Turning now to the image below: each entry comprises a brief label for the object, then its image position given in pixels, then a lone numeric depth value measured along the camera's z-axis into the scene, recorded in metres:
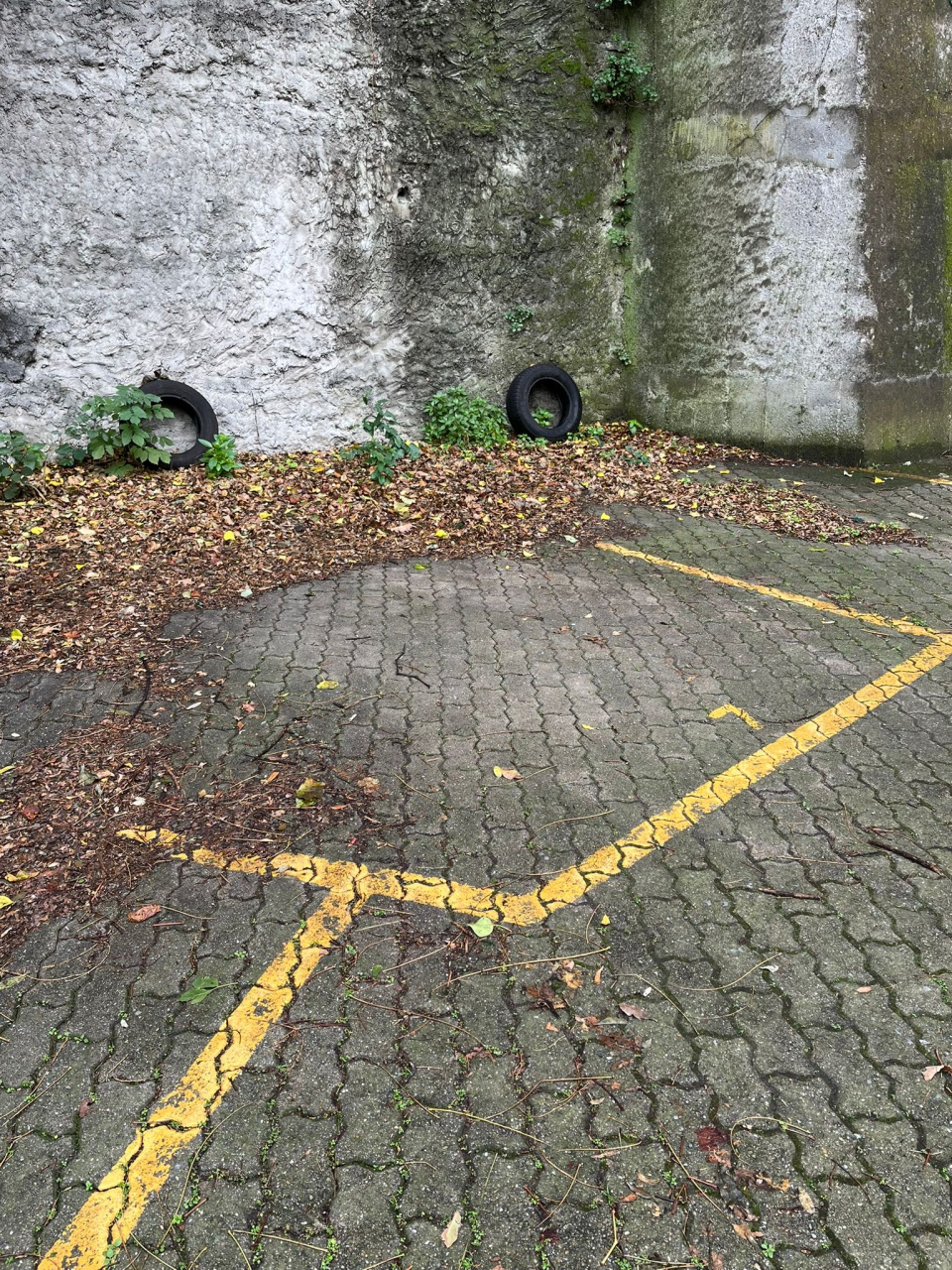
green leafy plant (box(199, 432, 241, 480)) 8.48
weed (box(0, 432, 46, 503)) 7.77
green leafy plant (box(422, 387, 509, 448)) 9.56
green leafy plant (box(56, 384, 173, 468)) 8.17
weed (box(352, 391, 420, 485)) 8.34
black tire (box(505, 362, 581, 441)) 9.76
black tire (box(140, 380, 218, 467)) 8.59
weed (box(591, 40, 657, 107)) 9.45
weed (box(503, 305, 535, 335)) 9.84
